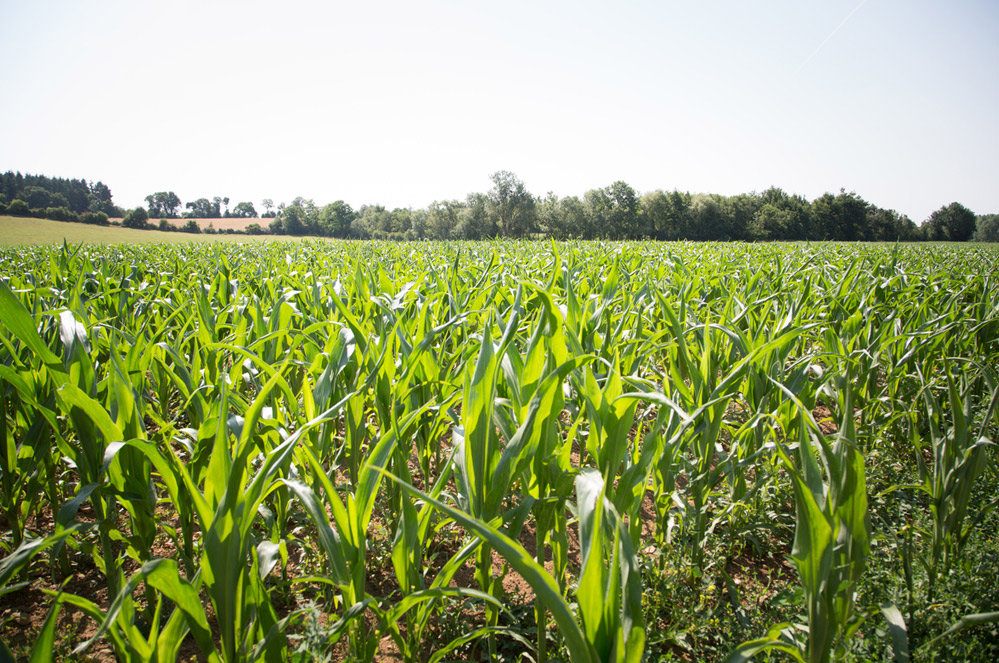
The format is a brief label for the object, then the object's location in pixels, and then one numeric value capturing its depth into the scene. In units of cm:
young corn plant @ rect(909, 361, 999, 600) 139
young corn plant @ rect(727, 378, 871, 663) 95
